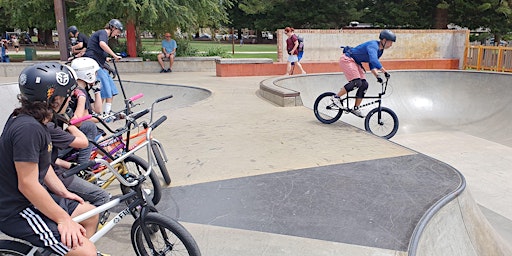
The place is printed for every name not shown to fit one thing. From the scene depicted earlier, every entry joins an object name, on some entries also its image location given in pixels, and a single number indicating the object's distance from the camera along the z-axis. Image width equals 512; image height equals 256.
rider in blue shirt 7.04
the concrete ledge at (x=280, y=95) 9.50
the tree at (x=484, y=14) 28.75
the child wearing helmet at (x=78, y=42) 11.31
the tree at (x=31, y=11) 19.22
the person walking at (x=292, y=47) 14.56
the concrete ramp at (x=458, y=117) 8.78
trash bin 20.41
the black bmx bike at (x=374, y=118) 7.66
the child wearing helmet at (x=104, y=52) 7.20
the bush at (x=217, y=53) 20.77
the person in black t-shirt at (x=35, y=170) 2.11
